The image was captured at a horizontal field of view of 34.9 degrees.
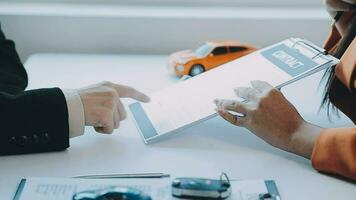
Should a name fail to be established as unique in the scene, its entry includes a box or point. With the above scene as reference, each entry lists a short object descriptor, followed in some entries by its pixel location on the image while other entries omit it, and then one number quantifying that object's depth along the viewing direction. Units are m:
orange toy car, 1.26
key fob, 0.75
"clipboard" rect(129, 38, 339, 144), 0.97
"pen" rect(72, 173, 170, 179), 0.82
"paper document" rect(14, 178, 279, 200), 0.76
